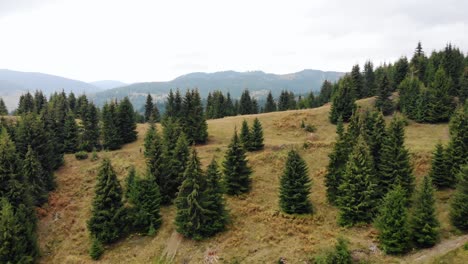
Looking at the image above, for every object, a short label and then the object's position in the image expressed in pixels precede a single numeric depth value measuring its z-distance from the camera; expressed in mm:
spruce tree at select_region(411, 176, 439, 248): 34719
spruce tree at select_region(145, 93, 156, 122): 108188
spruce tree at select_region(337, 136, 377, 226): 40938
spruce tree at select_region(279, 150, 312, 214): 44125
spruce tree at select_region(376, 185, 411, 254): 34781
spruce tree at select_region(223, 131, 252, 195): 50125
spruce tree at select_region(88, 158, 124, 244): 43812
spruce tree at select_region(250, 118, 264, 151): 64938
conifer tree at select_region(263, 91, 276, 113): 123375
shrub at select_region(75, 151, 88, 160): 68406
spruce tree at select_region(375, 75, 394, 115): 82875
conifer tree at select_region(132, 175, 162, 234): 45219
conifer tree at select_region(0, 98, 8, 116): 103125
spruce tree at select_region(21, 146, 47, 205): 50969
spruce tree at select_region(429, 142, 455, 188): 45875
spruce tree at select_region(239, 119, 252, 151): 65125
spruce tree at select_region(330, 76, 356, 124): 81188
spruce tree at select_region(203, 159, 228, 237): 42250
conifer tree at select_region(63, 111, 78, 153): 72744
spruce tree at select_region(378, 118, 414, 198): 44406
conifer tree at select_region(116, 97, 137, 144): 76938
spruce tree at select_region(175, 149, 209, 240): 41719
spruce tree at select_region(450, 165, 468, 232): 36156
